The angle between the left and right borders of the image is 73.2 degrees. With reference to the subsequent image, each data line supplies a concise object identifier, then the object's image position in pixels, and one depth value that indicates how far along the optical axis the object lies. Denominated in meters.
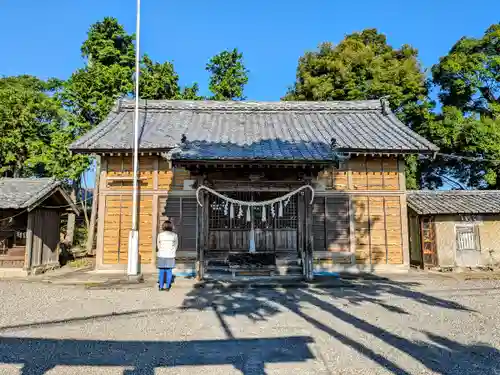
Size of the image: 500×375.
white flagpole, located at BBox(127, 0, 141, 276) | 9.97
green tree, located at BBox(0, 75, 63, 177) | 18.23
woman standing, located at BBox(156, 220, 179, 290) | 8.61
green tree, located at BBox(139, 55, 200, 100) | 19.83
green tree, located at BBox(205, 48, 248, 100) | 22.77
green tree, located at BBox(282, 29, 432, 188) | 21.22
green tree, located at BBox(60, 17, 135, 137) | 17.55
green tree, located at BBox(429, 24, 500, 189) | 18.41
